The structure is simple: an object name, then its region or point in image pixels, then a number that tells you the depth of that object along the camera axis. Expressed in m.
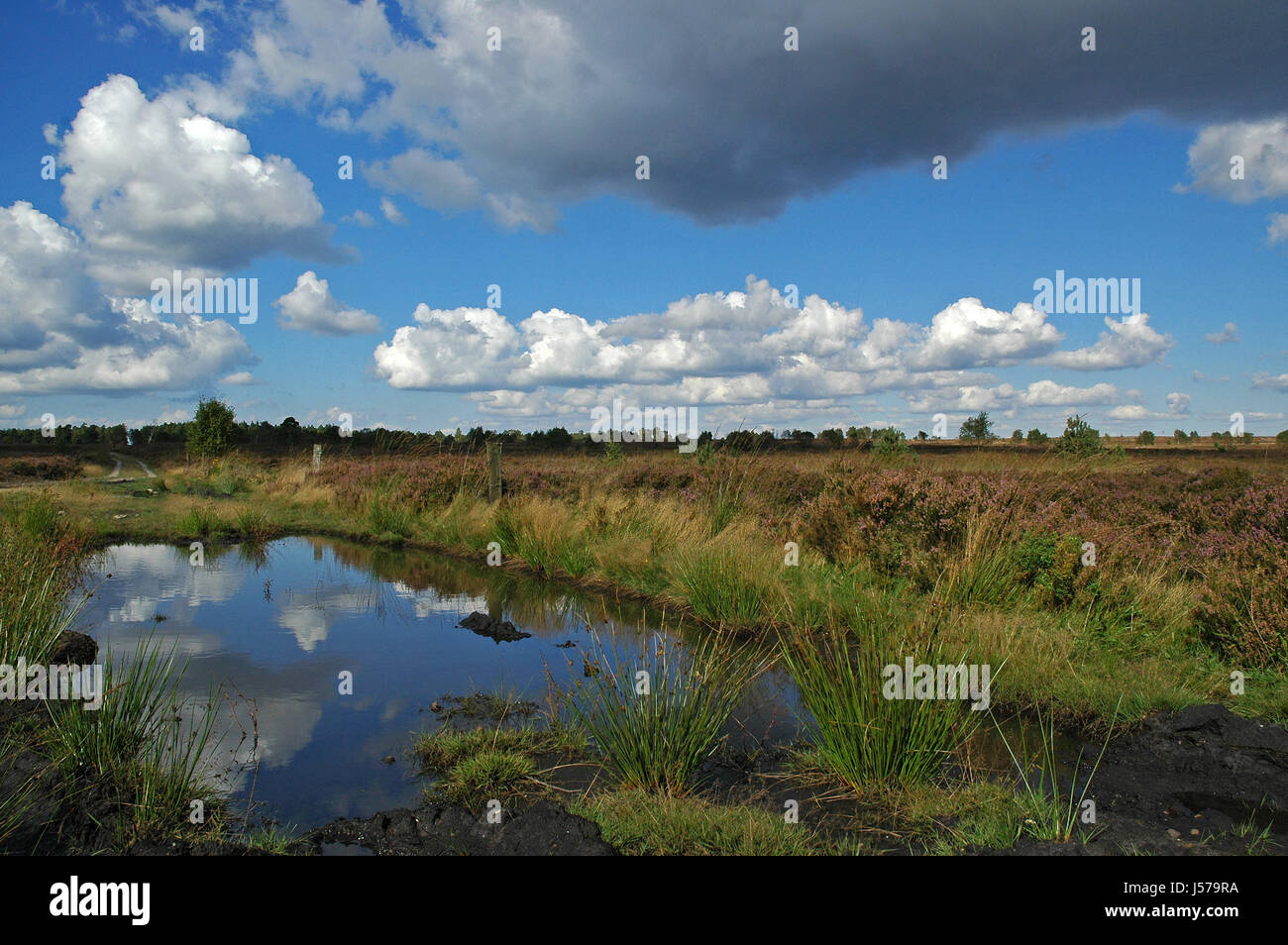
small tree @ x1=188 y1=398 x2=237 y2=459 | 31.66
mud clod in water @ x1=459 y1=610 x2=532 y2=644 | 8.32
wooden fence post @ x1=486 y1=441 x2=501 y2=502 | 15.55
